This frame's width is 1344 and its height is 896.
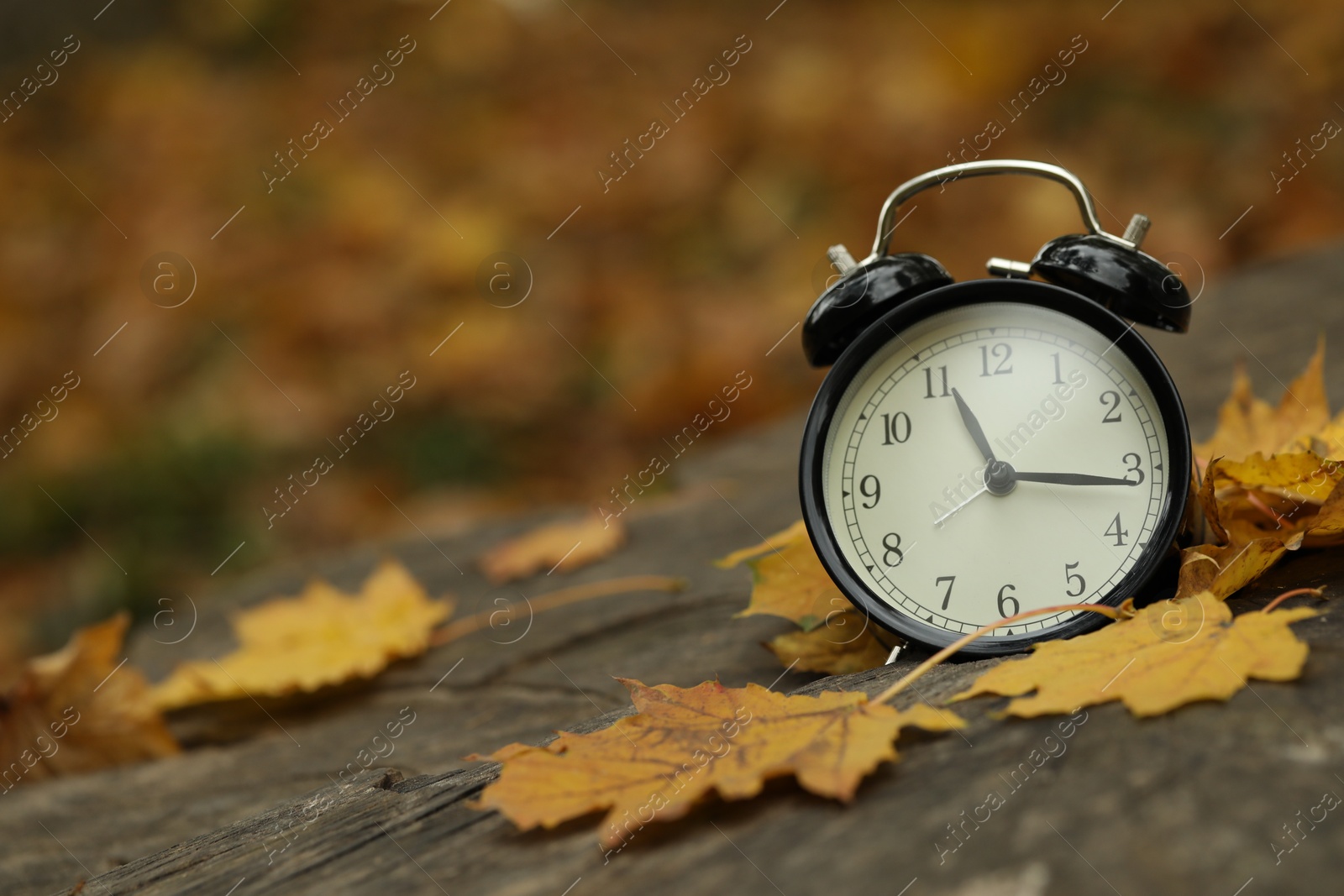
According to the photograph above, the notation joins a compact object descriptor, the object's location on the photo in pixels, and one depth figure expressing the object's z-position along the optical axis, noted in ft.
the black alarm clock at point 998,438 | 3.07
